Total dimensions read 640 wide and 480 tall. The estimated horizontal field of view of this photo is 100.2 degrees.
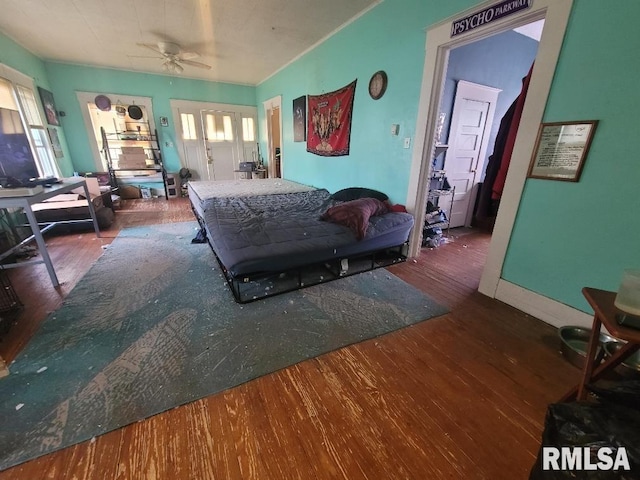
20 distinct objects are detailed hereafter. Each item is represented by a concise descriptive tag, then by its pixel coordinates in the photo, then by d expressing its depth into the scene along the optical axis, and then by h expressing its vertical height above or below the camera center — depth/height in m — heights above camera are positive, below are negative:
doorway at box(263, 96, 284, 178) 6.25 +0.14
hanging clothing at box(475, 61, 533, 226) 2.20 -0.16
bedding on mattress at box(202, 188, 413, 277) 2.00 -0.71
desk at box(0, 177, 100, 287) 2.04 -0.46
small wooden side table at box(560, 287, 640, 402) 1.02 -0.73
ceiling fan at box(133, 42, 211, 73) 3.80 +1.28
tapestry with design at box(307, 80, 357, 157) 3.52 +0.35
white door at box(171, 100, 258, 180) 6.18 +0.19
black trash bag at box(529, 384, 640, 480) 0.74 -0.81
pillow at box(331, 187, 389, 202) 3.14 -0.54
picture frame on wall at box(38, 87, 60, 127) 4.46 +0.58
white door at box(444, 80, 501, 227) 3.35 +0.11
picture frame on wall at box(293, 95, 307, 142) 4.54 +0.47
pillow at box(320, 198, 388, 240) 2.39 -0.59
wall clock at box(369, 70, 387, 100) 2.88 +0.66
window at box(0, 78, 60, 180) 2.37 +0.13
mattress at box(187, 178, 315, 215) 3.66 -0.62
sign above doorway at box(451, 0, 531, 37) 1.78 +0.91
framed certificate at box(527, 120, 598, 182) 1.61 +0.01
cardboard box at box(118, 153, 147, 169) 5.61 -0.33
